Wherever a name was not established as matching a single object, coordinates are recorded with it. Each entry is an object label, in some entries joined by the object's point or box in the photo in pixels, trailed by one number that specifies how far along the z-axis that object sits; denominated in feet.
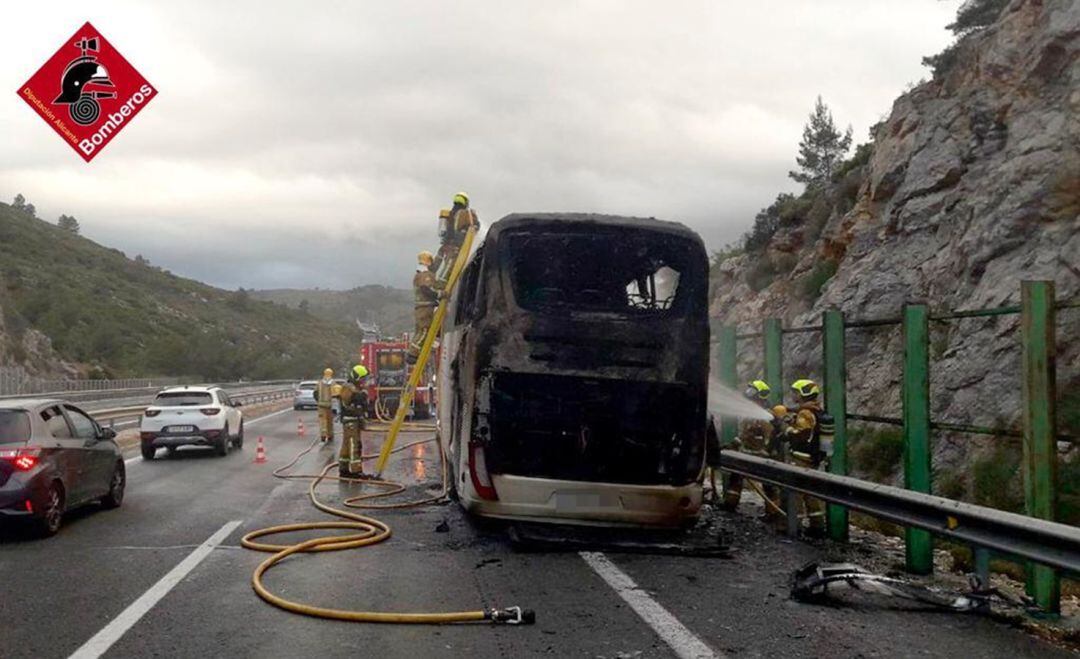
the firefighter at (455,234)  53.01
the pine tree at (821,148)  152.56
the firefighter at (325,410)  75.36
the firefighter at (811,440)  34.47
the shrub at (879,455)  54.24
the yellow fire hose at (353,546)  21.52
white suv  63.98
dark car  31.65
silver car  142.10
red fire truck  103.67
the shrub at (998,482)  41.06
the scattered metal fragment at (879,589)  23.34
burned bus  29.94
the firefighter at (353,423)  50.55
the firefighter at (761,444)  38.60
